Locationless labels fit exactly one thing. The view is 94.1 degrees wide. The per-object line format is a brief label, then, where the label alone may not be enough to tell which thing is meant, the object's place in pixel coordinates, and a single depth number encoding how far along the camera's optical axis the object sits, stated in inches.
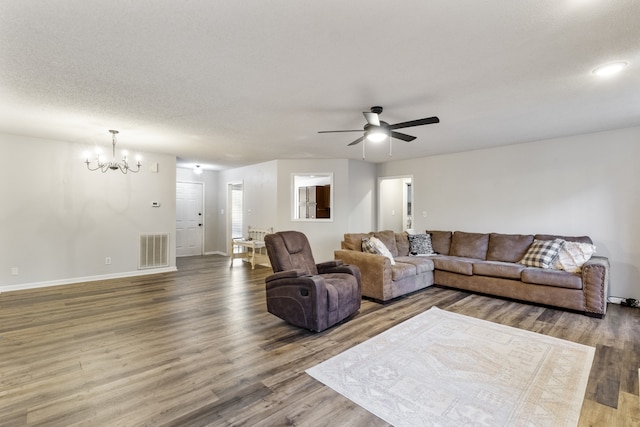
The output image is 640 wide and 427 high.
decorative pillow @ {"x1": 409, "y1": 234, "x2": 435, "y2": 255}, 223.5
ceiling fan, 122.0
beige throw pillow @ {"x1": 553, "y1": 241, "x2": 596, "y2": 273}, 159.0
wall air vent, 238.4
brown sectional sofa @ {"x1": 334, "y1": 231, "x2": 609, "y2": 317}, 150.1
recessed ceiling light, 95.7
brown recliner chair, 125.6
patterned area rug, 76.5
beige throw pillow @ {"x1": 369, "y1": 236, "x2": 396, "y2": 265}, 184.5
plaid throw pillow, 169.9
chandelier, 212.2
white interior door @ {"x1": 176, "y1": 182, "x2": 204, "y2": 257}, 331.0
